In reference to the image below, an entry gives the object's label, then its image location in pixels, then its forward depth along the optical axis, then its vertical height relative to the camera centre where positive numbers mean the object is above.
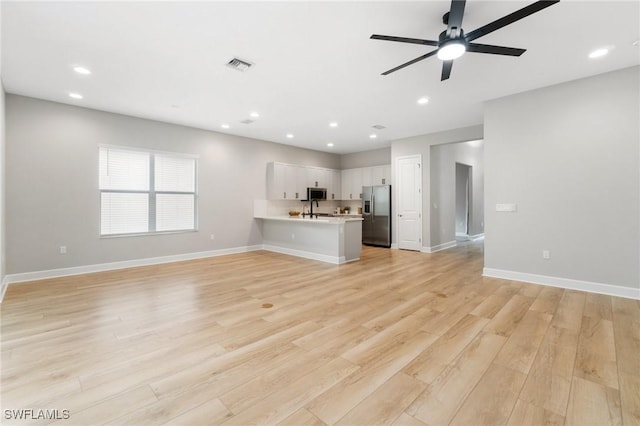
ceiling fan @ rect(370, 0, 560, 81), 2.05 +1.49
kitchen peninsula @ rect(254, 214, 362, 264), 5.75 -0.61
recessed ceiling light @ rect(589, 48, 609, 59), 3.13 +1.82
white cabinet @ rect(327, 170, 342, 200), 9.19 +0.82
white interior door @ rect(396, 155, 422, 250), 7.08 +0.24
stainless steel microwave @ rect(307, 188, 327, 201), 8.34 +0.54
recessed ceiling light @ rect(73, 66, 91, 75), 3.52 +1.81
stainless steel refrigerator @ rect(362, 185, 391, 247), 7.83 -0.11
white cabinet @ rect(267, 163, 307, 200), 7.59 +0.84
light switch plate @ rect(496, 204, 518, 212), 4.39 +0.07
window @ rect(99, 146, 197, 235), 5.22 +0.40
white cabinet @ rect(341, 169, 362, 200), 8.98 +0.90
